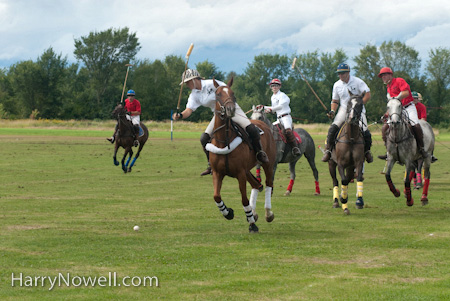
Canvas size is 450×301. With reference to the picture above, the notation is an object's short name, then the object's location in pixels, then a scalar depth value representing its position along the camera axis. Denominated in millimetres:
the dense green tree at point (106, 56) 106312
